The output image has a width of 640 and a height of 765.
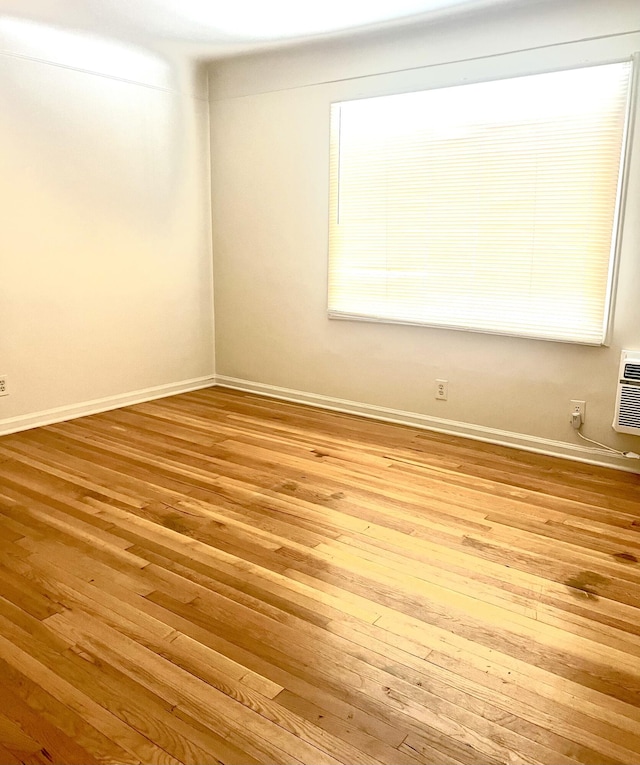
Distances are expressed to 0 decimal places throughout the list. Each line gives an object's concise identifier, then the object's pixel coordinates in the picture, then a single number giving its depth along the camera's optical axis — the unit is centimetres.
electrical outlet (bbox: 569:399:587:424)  374
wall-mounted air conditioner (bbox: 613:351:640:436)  345
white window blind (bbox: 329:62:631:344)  353
